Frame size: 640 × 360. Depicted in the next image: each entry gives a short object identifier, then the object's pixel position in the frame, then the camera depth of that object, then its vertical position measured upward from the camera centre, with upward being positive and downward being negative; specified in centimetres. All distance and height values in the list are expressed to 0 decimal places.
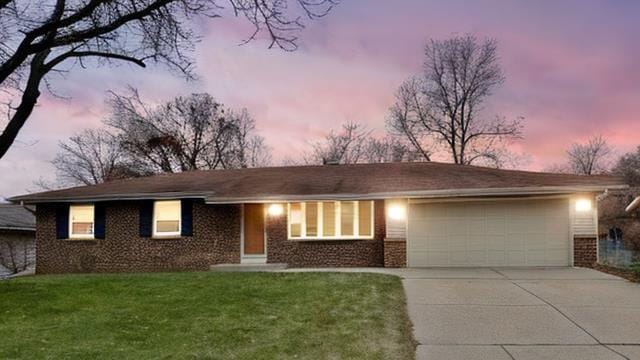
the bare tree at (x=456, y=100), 3472 +787
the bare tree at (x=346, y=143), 3944 +559
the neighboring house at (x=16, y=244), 2581 -142
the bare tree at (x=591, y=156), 5294 +630
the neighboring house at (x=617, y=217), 3066 +7
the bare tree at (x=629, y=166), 4828 +505
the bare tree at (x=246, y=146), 3875 +538
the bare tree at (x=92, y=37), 1020 +378
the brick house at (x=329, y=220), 1459 -6
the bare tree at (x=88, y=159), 3809 +428
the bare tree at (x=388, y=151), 3597 +479
